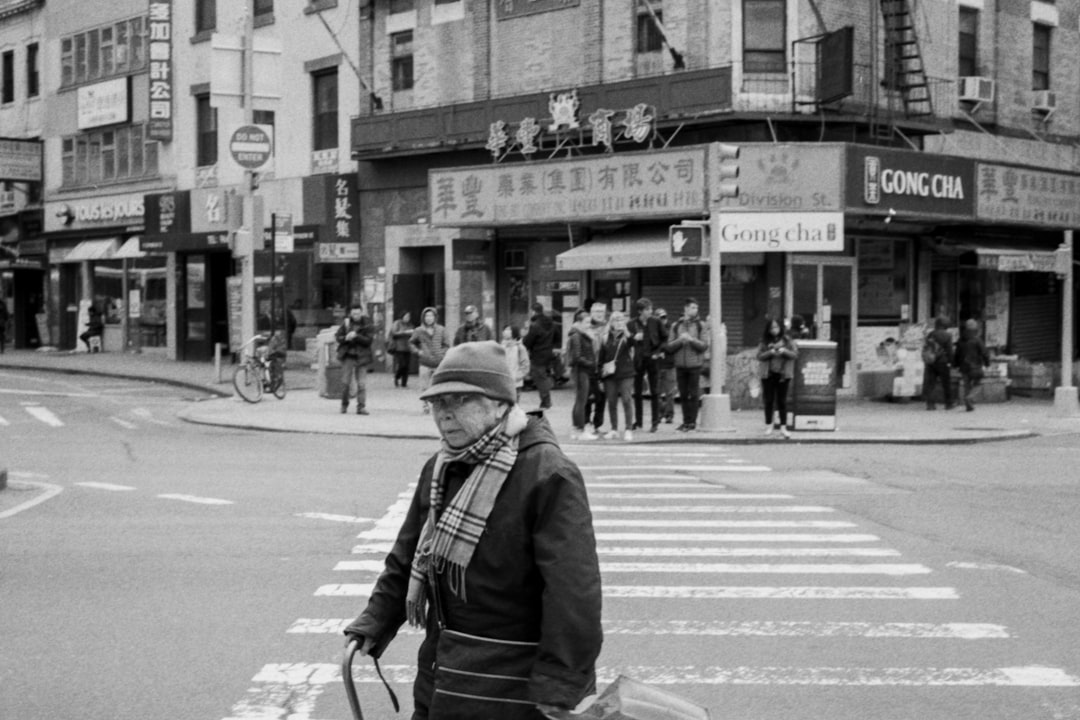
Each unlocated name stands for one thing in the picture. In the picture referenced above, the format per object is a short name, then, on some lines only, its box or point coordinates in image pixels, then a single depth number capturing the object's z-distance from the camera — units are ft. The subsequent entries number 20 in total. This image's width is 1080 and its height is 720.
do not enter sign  86.38
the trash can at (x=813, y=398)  70.79
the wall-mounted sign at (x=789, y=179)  85.25
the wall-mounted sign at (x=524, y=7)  99.47
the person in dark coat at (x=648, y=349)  71.41
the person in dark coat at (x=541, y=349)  71.20
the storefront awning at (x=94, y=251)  143.54
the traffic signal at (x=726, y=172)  66.23
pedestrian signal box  69.56
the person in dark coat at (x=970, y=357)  86.38
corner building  87.25
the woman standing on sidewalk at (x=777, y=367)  69.51
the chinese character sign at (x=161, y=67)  133.80
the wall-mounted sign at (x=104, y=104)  141.38
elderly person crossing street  13.94
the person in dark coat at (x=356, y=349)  78.89
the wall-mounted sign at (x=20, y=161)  152.66
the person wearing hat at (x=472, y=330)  77.66
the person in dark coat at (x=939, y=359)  84.53
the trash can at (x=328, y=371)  88.84
